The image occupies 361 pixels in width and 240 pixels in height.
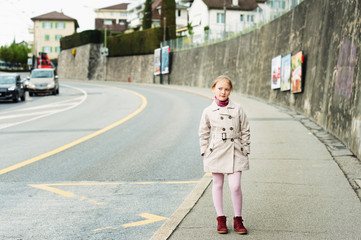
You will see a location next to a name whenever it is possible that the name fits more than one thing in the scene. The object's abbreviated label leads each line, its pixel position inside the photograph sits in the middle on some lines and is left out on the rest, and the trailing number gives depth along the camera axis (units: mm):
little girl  5094
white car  37688
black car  31172
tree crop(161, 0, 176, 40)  69250
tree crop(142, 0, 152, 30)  80250
